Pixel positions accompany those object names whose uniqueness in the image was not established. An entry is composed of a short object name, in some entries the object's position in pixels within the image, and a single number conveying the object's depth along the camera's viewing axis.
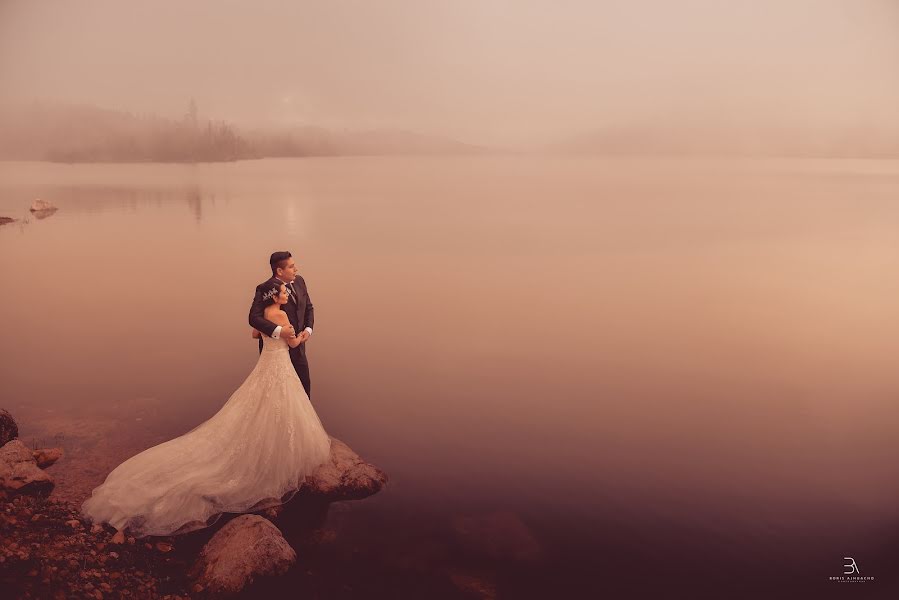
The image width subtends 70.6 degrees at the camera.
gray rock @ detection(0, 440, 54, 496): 7.23
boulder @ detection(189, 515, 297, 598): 6.22
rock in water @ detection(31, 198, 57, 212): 45.22
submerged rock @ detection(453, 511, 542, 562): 7.18
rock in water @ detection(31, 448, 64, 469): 8.27
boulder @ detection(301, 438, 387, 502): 7.92
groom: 7.65
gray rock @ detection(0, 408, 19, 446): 8.61
